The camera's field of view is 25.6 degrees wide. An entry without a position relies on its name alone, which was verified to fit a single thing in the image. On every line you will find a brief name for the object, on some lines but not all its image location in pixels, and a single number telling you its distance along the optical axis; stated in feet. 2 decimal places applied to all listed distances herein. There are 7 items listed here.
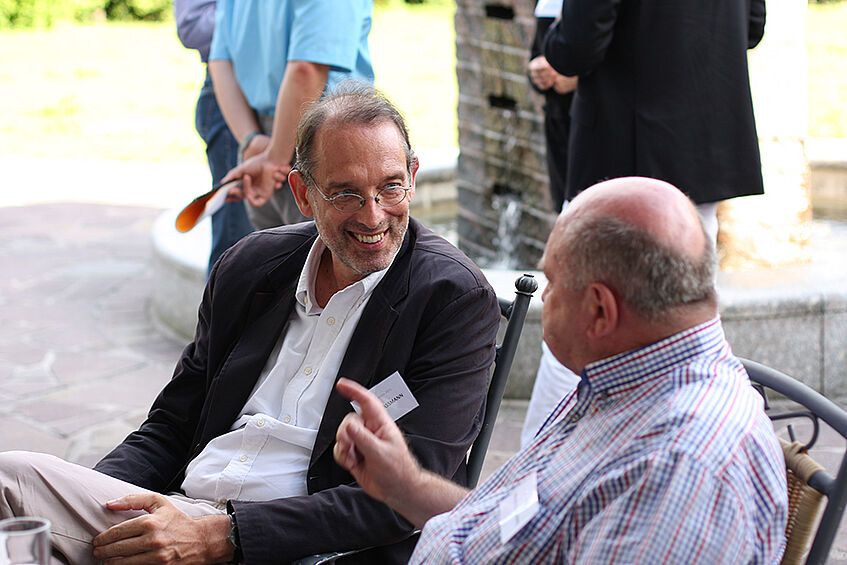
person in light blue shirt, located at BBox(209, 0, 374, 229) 11.09
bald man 6.21
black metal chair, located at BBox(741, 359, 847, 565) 6.87
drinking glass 6.53
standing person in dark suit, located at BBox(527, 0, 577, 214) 11.65
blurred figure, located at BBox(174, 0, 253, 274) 13.77
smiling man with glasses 7.86
